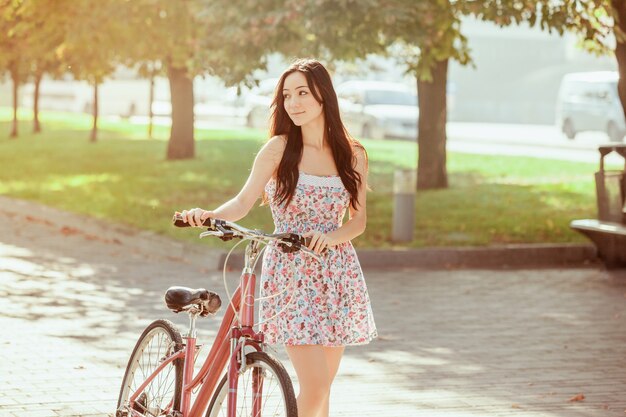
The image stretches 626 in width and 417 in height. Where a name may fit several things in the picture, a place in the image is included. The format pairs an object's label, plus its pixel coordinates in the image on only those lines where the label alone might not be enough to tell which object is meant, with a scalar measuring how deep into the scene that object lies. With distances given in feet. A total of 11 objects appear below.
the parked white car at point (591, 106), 121.49
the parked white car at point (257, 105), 140.56
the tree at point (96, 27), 71.20
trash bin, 43.55
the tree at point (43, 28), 68.90
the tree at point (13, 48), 59.67
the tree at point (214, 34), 57.16
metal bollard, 47.22
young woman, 16.53
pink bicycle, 15.25
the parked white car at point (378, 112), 118.93
